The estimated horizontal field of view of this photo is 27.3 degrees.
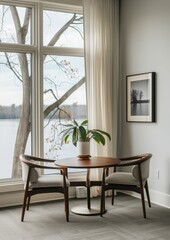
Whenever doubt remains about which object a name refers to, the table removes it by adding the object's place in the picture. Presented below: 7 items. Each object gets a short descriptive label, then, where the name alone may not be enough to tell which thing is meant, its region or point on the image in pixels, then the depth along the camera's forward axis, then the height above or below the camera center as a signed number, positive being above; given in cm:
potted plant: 445 -23
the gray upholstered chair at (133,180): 416 -73
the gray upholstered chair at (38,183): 404 -74
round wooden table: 402 -52
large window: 481 +61
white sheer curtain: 508 +76
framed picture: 470 +31
